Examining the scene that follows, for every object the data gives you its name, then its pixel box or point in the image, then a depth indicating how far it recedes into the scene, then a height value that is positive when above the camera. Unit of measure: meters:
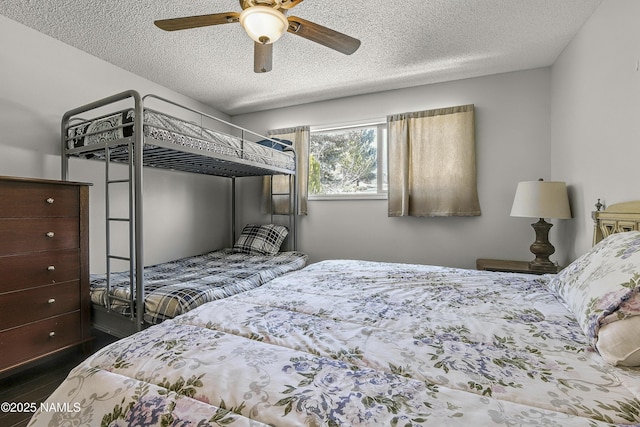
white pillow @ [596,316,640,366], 0.79 -0.37
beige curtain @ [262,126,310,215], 3.69 +0.41
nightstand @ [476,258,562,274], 2.50 -0.51
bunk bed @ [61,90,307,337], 1.93 +0.27
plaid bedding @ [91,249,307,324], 1.90 -0.57
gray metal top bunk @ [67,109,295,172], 2.01 +0.54
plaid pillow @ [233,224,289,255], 3.53 -0.39
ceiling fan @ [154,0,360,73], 1.40 +0.93
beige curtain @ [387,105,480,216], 3.00 +0.47
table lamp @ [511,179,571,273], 2.28 +0.00
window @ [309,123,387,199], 3.48 +0.55
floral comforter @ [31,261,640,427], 0.65 -0.44
